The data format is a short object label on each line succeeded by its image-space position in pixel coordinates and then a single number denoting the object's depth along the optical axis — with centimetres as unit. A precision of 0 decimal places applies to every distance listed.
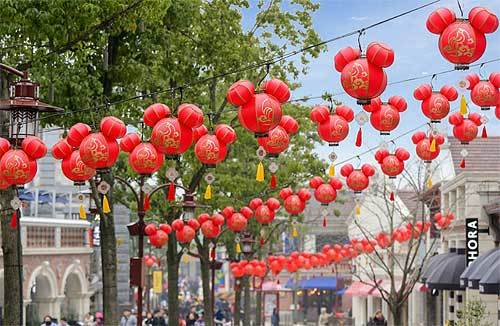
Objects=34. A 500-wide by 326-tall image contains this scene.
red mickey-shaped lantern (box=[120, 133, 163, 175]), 1883
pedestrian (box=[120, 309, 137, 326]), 3766
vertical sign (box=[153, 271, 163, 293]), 6975
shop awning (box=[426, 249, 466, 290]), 3469
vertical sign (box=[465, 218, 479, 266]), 3344
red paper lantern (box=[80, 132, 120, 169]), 1773
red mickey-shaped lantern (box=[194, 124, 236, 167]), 1914
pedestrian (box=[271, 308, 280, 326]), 5478
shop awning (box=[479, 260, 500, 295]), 2653
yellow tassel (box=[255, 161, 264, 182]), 1847
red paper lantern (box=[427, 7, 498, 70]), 1484
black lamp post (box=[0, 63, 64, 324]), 1617
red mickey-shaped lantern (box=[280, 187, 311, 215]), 2830
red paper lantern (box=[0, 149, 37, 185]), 1747
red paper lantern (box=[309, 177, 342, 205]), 2664
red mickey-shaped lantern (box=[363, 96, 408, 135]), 1945
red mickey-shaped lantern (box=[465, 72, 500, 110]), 1855
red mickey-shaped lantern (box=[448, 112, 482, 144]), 2133
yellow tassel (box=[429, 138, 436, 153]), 2084
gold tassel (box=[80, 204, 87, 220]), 2292
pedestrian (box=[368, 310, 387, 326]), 4147
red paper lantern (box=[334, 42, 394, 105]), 1511
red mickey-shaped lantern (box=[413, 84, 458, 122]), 1922
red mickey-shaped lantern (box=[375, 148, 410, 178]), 2364
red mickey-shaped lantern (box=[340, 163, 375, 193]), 2532
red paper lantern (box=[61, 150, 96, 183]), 1912
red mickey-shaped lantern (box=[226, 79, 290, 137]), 1588
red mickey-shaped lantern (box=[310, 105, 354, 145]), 1930
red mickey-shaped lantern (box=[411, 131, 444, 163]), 2208
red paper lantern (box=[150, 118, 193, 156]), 1736
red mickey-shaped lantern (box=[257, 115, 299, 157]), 1928
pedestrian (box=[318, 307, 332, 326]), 6775
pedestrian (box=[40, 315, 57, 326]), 3312
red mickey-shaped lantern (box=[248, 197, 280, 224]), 3056
